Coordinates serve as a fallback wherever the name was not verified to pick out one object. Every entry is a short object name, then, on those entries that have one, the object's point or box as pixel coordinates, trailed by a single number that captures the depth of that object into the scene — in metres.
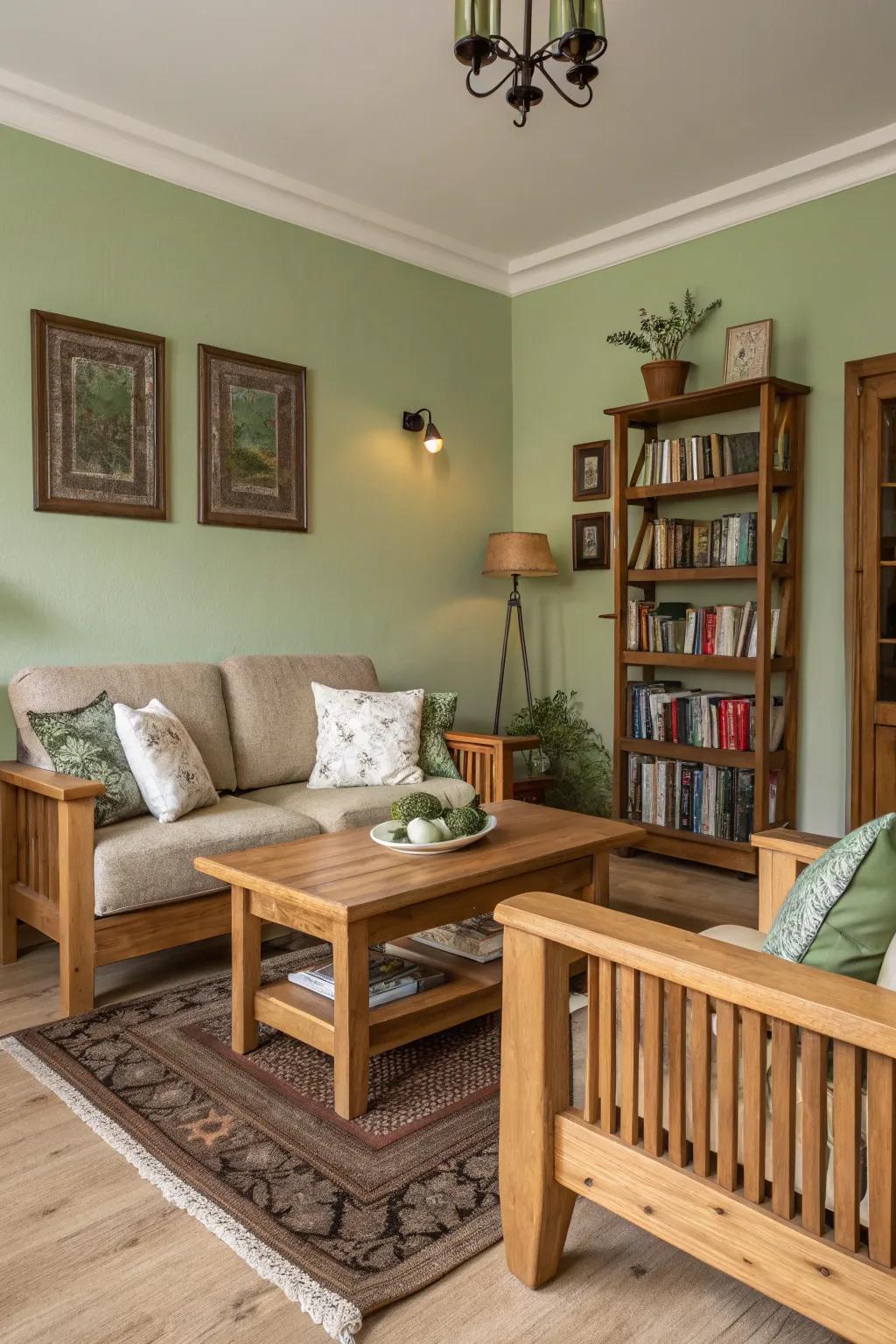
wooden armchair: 1.11
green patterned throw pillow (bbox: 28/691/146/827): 2.82
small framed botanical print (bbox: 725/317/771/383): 3.96
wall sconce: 4.47
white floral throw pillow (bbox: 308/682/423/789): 3.56
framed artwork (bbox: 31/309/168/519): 3.32
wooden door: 3.67
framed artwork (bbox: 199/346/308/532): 3.78
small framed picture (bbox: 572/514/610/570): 4.68
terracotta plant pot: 4.09
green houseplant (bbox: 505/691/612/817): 4.69
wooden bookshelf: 3.70
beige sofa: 2.57
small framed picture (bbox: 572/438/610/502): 4.66
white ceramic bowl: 2.40
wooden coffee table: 2.03
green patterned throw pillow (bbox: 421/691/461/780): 3.73
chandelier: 2.16
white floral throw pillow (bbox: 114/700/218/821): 2.90
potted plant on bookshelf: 4.11
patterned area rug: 1.58
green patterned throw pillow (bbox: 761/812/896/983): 1.28
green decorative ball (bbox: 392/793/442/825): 2.53
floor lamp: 4.46
